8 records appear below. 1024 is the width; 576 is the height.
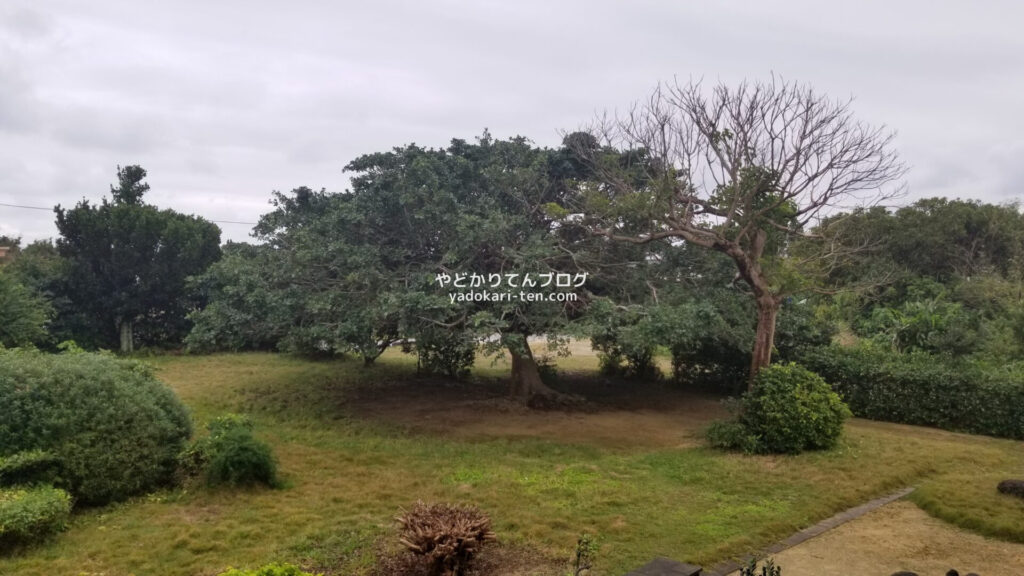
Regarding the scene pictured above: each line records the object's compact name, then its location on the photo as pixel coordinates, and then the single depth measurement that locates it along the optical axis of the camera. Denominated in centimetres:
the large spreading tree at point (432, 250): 981
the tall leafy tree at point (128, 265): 1830
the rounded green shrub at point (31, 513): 523
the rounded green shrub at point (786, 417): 857
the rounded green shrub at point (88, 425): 625
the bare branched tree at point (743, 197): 967
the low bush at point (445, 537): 458
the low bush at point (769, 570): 359
